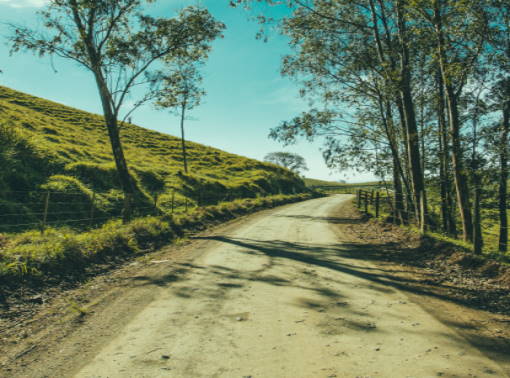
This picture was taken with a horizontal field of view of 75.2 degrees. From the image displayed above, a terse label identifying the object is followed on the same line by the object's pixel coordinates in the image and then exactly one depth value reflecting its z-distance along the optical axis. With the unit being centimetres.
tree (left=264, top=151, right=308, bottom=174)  12325
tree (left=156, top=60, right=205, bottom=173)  1574
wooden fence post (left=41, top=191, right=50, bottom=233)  924
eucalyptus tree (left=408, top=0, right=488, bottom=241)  819
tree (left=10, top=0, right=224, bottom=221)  1362
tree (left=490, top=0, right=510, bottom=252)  800
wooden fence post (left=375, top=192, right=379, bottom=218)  1793
